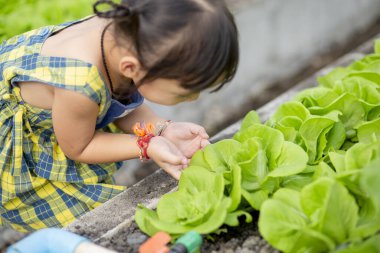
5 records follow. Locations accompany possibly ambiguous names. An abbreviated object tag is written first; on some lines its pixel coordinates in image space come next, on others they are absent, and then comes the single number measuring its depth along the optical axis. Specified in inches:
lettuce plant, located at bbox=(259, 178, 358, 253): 44.3
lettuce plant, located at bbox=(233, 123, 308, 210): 53.4
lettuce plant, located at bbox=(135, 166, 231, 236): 50.3
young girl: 53.4
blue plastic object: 48.8
